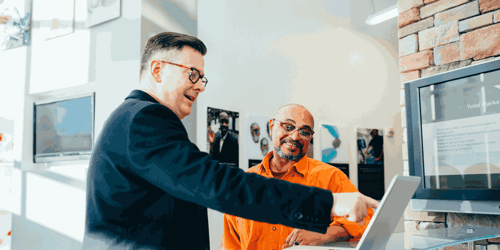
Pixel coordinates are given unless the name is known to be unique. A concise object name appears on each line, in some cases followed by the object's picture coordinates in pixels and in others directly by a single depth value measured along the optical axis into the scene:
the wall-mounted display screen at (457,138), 1.81
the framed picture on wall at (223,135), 3.30
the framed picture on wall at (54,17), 3.04
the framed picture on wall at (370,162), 4.66
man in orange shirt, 1.83
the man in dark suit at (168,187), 0.86
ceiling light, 4.53
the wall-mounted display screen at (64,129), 2.91
